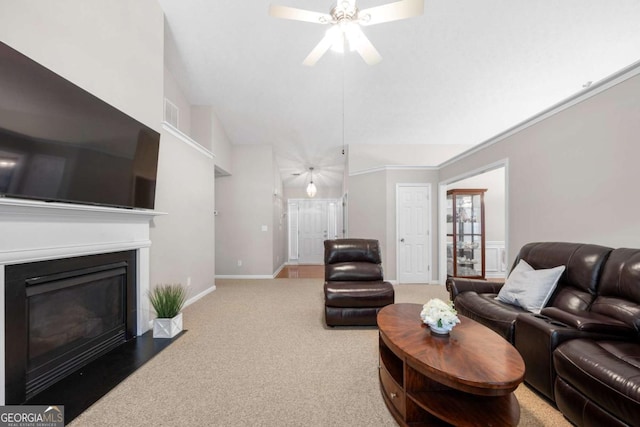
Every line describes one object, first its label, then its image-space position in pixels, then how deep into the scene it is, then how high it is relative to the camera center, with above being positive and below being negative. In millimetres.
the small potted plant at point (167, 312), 2699 -1034
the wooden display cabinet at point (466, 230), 5297 -258
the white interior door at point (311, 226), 8336 -292
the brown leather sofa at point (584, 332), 1262 -745
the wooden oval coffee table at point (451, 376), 1202 -760
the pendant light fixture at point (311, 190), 6650 +704
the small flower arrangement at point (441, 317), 1602 -626
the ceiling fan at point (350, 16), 1962 +1602
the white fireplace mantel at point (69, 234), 1590 -139
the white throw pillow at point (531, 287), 2213 -626
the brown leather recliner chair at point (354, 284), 2932 -828
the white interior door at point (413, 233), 5203 -316
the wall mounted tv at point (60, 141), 1502 +539
